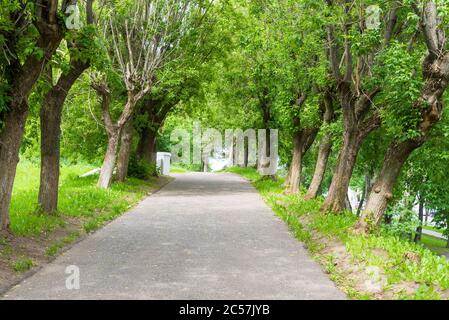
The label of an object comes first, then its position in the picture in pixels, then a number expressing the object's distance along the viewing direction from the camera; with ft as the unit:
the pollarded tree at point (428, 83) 32.86
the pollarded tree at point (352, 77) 39.24
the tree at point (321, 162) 61.60
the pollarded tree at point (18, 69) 31.01
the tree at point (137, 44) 66.54
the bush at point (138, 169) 87.66
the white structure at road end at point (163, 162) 122.62
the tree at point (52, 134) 42.14
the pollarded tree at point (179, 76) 71.78
